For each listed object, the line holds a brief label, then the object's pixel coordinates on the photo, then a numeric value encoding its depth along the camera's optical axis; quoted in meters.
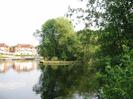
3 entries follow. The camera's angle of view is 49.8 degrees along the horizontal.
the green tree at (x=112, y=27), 5.53
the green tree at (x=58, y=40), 34.03
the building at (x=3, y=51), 77.97
